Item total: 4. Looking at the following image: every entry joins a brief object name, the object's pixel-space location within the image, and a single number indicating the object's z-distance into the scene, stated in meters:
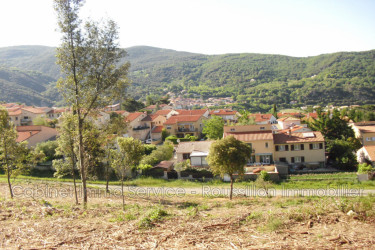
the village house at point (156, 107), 98.93
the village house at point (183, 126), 61.38
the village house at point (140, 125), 57.52
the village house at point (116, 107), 102.97
